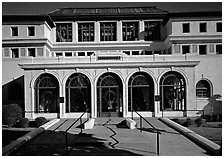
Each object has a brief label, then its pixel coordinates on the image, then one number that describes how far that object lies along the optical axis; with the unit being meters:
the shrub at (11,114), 22.95
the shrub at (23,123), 22.56
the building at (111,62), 27.31
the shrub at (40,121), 23.02
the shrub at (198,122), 21.98
